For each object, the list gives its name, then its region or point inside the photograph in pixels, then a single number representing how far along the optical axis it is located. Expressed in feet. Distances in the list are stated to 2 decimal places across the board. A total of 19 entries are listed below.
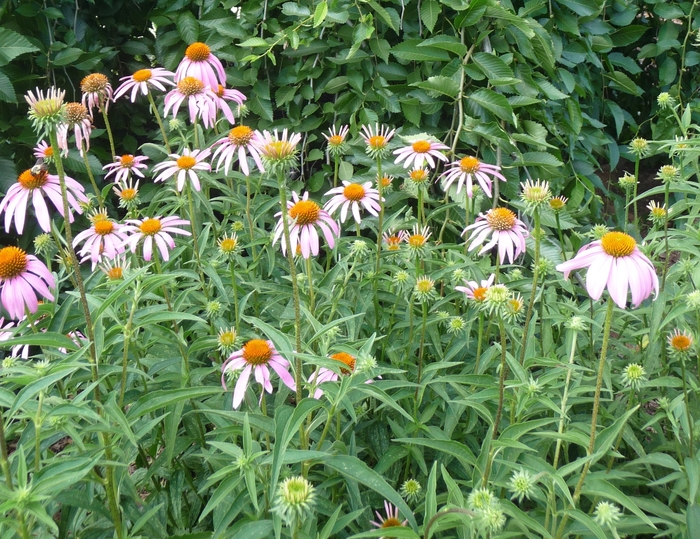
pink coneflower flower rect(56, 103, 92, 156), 5.84
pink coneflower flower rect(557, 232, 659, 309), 3.37
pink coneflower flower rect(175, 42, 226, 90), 6.72
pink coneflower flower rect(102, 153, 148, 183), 6.77
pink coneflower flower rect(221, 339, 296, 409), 4.09
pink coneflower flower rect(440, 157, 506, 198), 5.91
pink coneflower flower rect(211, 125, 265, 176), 5.98
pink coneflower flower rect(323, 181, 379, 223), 5.46
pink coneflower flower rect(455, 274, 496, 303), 4.71
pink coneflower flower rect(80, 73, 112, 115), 6.42
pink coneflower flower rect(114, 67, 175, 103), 6.72
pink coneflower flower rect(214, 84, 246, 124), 6.61
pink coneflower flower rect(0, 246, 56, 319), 4.13
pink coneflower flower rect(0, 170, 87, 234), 4.49
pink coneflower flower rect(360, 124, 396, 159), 5.22
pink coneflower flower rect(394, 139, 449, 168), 5.89
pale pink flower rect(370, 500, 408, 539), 3.95
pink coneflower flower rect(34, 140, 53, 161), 5.15
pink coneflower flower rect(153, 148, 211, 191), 5.65
